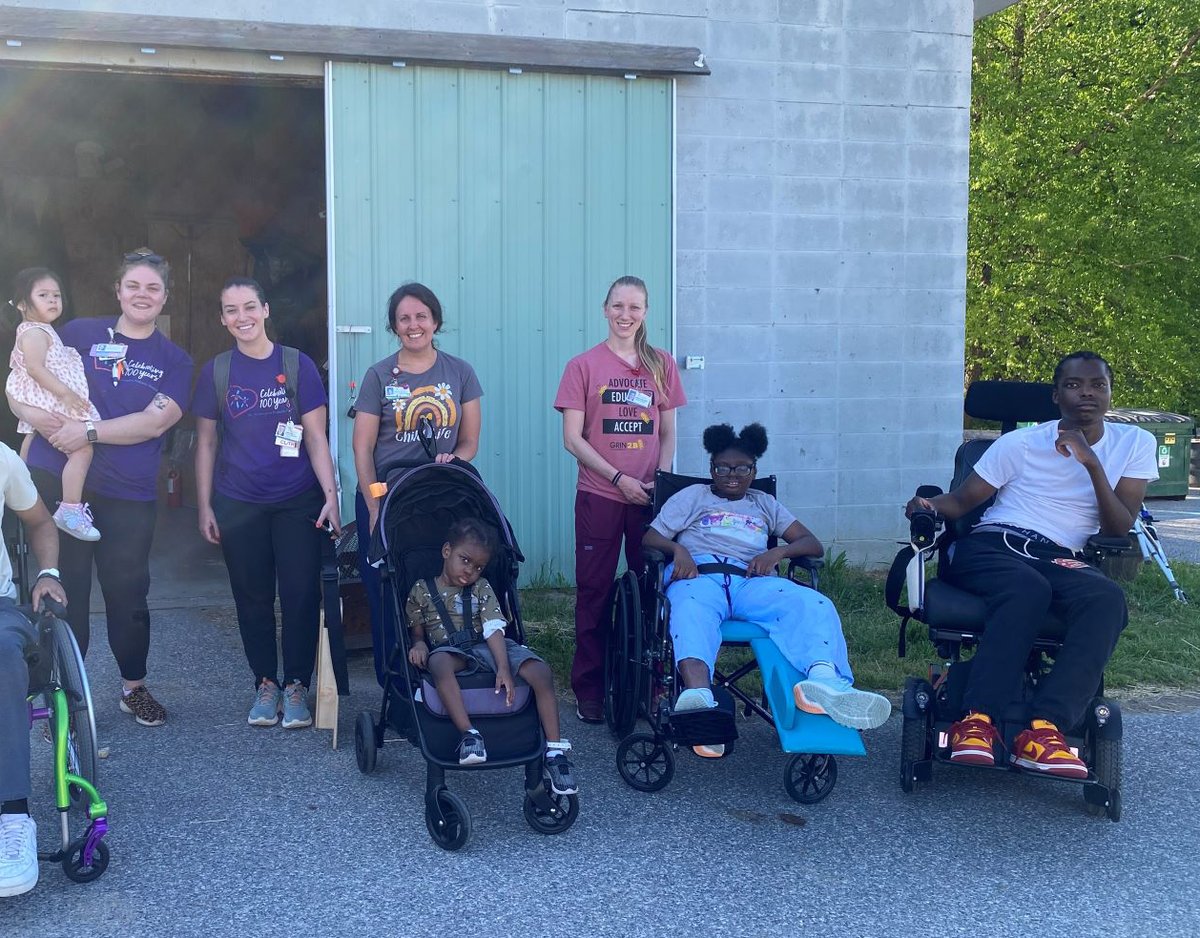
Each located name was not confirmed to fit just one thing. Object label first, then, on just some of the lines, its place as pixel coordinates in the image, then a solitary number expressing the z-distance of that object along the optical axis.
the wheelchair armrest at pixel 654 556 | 4.74
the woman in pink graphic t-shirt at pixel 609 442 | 5.13
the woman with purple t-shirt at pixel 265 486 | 4.95
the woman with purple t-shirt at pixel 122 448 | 4.81
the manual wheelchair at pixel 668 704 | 4.17
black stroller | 3.98
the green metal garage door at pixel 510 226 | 7.18
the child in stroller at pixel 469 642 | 4.02
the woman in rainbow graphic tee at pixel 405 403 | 4.73
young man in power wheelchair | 4.22
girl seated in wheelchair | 4.18
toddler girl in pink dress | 4.75
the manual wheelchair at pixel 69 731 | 3.51
